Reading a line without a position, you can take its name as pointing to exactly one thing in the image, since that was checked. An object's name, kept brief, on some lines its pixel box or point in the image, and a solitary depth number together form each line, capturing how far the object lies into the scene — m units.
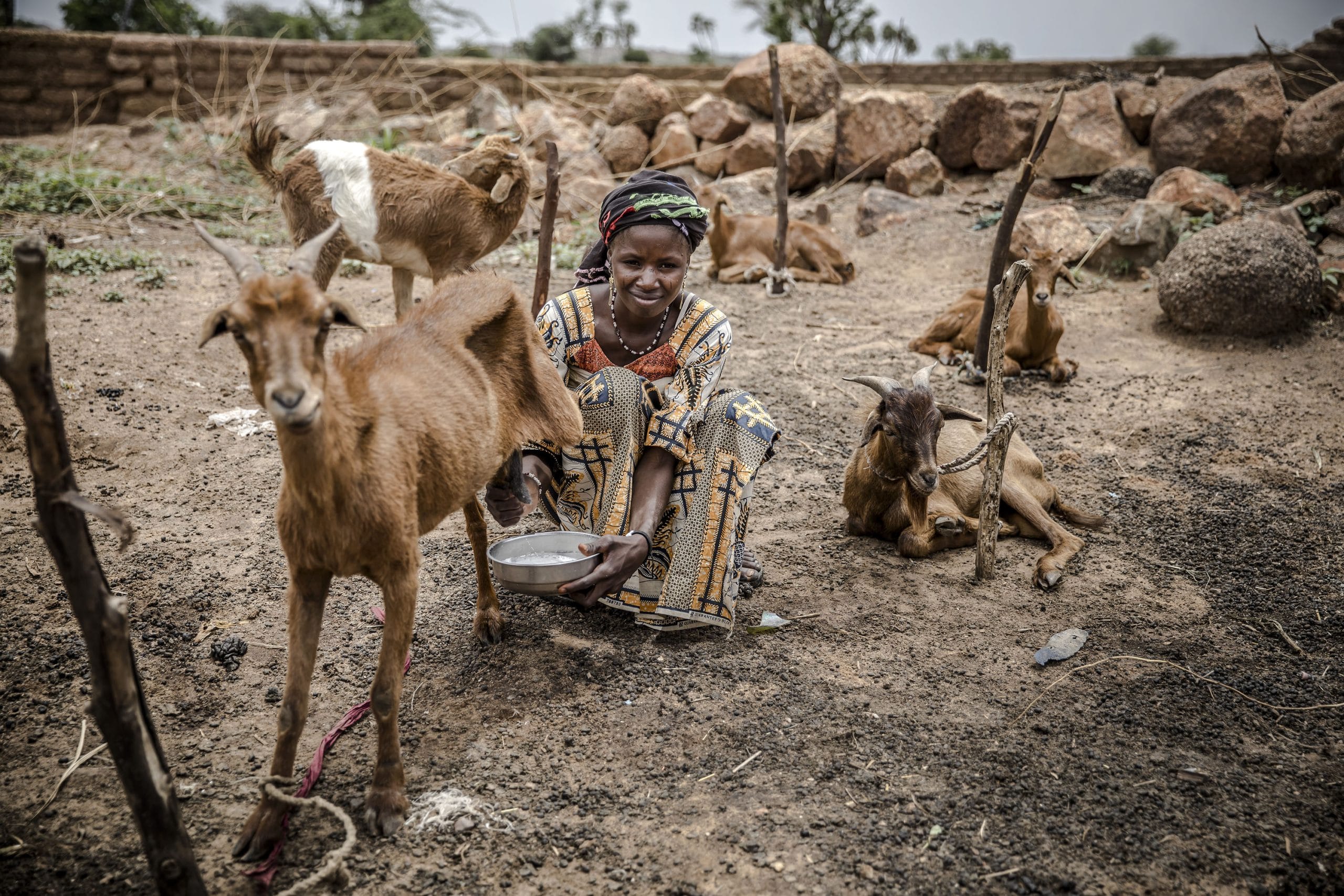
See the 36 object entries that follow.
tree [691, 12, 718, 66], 22.50
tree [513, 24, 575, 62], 22.27
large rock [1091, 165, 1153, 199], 10.79
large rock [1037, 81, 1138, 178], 11.09
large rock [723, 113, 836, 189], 12.45
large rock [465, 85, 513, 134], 12.47
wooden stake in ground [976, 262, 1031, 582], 4.21
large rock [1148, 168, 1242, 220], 9.45
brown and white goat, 5.33
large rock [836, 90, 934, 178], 12.27
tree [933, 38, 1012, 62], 21.00
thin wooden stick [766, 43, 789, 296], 8.94
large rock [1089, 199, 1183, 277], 9.08
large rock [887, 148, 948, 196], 11.84
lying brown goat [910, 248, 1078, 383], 7.22
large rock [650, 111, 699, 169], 12.69
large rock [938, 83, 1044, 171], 11.64
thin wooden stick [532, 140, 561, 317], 4.43
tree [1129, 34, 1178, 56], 25.47
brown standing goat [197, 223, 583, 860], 2.03
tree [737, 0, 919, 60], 18.83
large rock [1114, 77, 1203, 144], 11.17
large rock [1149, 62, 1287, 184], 10.08
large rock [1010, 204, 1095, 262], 9.43
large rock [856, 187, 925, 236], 11.20
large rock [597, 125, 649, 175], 12.70
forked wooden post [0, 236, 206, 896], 1.78
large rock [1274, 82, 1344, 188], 9.41
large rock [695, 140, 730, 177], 12.73
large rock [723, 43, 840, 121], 12.86
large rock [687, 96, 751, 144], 12.79
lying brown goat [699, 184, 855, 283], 9.84
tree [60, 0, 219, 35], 16.36
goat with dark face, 4.44
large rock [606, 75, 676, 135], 13.13
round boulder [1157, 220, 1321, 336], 7.28
